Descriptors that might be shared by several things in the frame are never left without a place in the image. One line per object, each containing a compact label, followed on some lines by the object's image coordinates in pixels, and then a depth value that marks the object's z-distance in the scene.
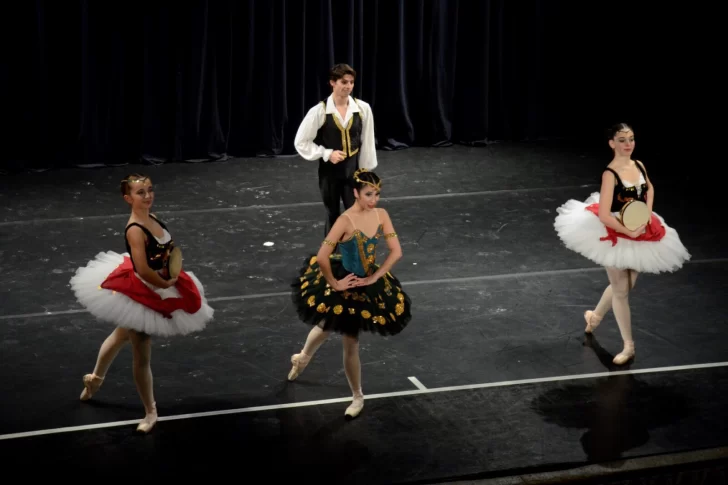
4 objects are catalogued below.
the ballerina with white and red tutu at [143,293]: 8.95
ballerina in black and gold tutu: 9.29
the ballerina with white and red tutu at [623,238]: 10.50
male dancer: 12.91
